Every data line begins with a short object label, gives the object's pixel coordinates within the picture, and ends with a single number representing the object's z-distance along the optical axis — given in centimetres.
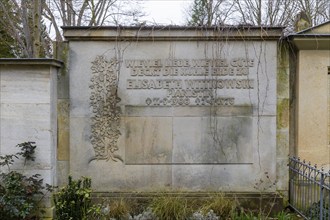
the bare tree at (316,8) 2084
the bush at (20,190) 479
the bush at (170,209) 497
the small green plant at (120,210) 507
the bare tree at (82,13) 1597
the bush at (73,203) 448
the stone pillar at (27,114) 541
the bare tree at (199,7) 1718
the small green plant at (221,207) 510
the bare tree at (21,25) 1360
